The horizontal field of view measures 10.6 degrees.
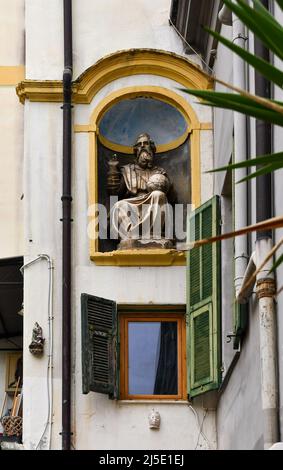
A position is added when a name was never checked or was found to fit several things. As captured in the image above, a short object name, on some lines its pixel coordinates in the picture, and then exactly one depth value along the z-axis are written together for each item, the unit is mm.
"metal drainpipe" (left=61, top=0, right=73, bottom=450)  18844
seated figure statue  19750
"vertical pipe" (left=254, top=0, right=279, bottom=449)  12500
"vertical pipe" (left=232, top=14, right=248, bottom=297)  14195
